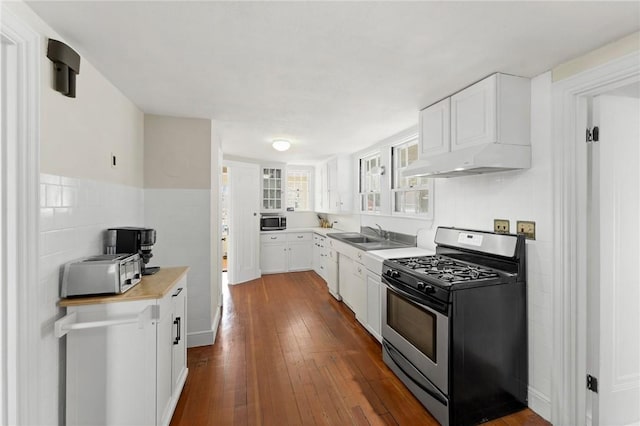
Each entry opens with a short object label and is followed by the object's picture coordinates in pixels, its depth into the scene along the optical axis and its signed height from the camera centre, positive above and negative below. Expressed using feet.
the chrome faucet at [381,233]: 12.96 -0.96
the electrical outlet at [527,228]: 6.42 -0.37
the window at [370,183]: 13.71 +1.53
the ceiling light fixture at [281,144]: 12.42 +3.04
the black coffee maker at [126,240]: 6.52 -0.67
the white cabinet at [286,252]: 18.53 -2.72
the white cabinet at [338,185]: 16.01 +1.62
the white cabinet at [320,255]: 16.74 -2.76
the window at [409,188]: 10.39 +0.94
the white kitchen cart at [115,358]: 5.00 -2.71
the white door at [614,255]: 5.75 -0.89
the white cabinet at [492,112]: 6.30 +2.36
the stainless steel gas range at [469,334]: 5.95 -2.76
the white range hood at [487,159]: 6.20 +1.23
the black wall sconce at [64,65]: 4.68 +2.55
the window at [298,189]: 20.63 +1.72
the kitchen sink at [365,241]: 10.87 -1.31
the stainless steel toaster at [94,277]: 5.01 -1.19
